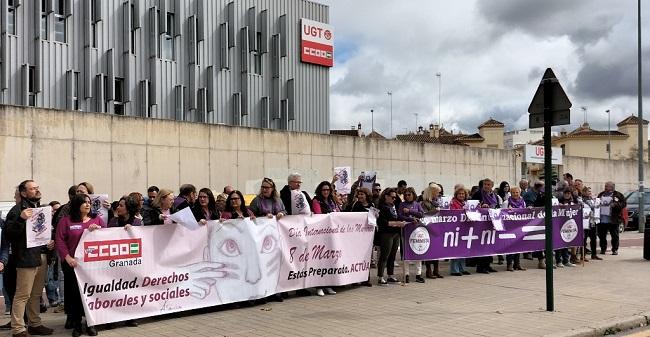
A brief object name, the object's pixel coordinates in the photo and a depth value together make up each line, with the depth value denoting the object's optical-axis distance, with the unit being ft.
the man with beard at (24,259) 24.39
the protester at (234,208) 31.37
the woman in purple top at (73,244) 25.07
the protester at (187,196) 30.71
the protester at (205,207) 30.42
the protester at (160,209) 28.76
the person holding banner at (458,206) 41.57
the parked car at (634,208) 91.76
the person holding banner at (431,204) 40.04
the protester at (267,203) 32.65
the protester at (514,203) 44.62
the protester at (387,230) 37.40
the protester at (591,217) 49.88
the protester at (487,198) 43.74
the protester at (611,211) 52.54
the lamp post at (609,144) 221.05
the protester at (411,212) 38.34
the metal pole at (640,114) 95.23
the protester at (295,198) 33.96
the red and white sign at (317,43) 122.52
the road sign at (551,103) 28.76
